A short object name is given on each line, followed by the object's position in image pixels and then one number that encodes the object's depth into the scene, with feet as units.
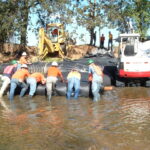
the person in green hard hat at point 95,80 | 46.75
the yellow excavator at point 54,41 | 98.58
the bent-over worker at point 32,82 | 49.47
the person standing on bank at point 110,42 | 111.14
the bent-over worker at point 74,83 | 47.98
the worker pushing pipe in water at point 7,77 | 50.93
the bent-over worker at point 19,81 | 48.91
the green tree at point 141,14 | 129.59
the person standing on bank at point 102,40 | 112.58
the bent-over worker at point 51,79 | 48.67
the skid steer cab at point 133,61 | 57.82
